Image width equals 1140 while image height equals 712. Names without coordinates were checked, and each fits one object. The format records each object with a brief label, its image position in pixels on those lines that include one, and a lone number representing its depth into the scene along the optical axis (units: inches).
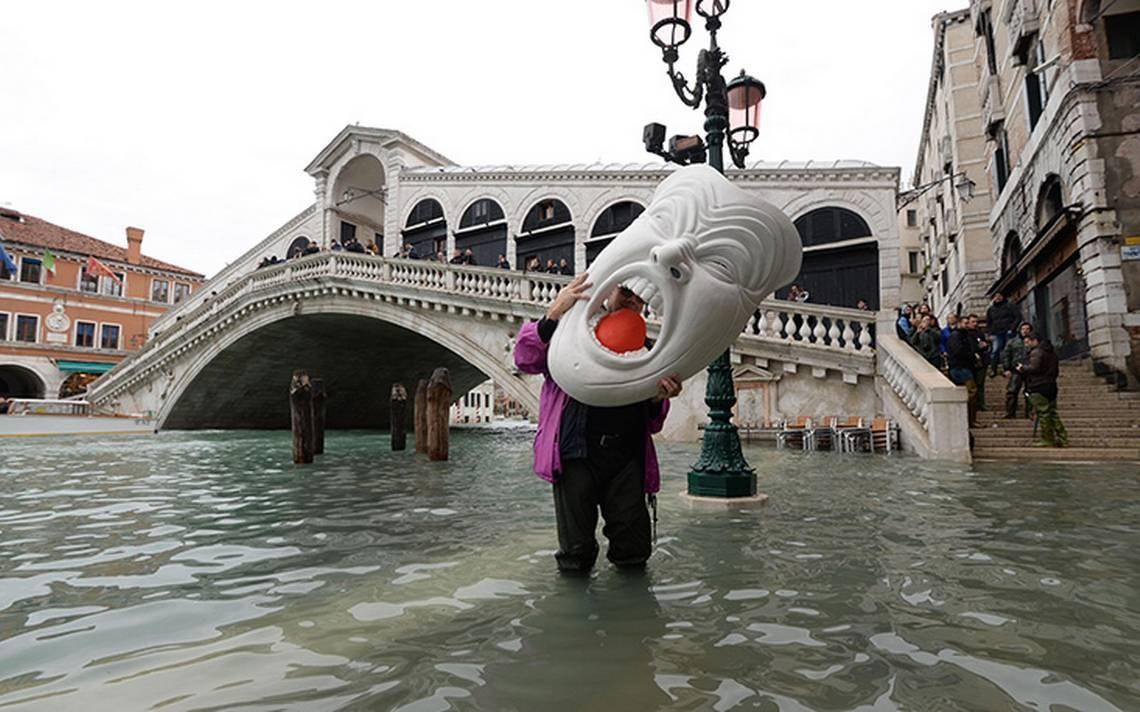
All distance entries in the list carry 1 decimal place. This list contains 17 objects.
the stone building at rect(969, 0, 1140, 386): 433.7
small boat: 618.5
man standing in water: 108.8
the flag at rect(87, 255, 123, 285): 1227.2
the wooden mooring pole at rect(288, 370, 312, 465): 365.4
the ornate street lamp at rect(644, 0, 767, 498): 197.0
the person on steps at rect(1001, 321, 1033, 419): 361.4
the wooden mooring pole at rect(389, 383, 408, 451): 470.6
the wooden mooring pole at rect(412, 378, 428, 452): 433.7
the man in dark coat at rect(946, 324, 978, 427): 349.4
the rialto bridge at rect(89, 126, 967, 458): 404.2
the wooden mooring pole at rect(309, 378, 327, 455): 439.2
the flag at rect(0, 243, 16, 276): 969.5
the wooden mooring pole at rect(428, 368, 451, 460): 385.1
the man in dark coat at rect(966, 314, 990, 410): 347.9
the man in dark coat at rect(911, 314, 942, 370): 384.5
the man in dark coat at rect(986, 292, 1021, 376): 440.1
